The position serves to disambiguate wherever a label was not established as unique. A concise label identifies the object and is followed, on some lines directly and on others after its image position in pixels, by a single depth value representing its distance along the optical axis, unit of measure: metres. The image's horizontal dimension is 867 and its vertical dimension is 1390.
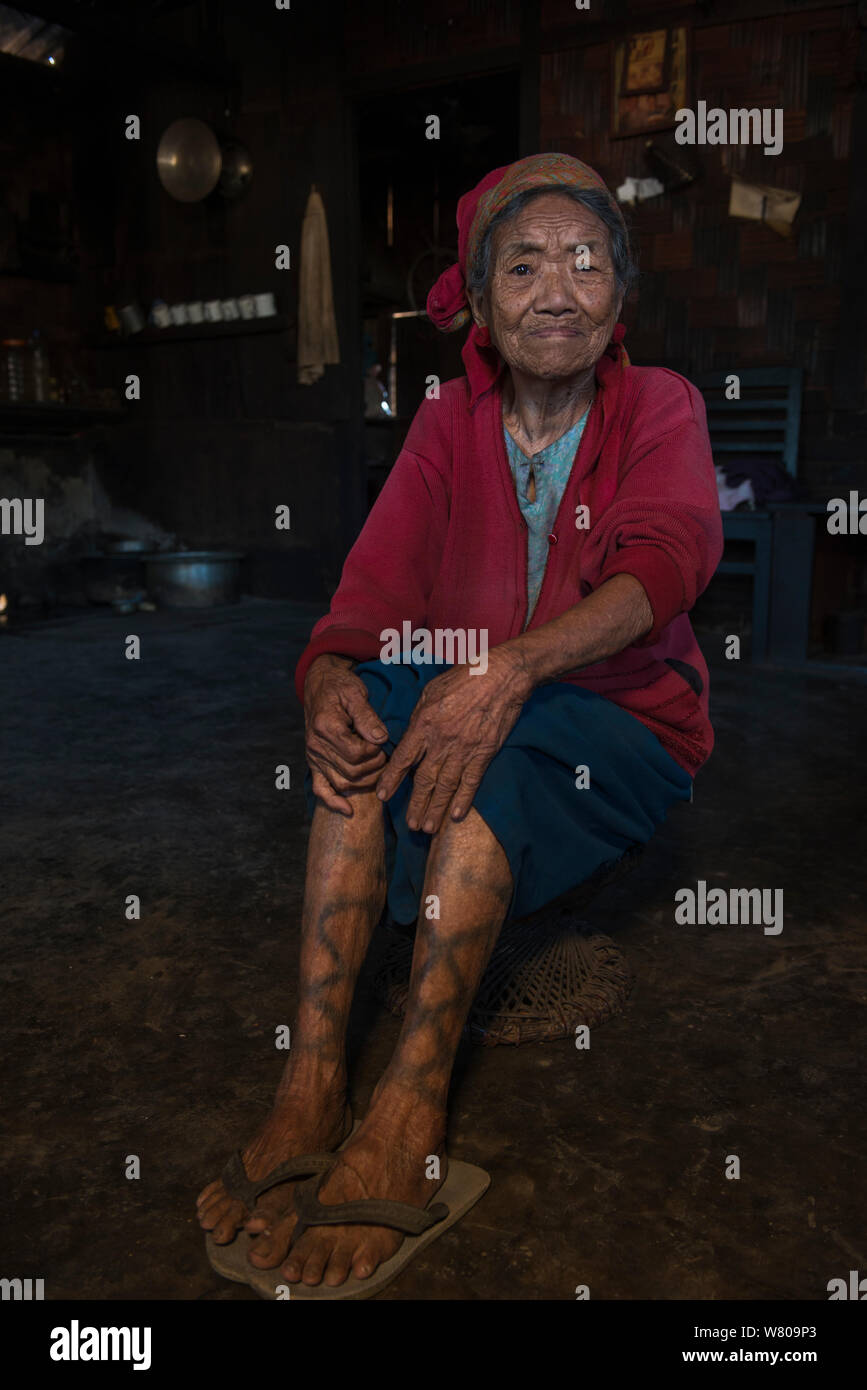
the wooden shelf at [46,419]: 7.61
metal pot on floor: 7.70
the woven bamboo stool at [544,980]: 2.03
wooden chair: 5.67
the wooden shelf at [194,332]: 7.91
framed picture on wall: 6.20
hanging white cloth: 7.63
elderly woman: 1.56
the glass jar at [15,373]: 7.93
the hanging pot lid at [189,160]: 7.73
